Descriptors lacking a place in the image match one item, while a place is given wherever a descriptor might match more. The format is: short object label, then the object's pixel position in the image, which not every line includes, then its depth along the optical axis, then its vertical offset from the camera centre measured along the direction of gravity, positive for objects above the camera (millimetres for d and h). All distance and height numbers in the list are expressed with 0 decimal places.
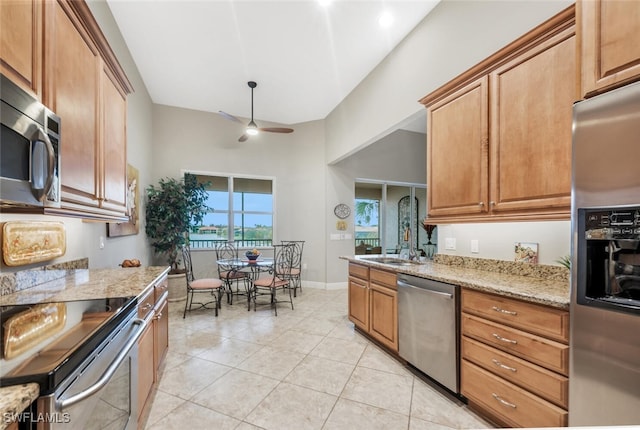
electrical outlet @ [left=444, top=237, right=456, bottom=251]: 2733 -280
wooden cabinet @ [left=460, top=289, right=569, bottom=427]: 1417 -851
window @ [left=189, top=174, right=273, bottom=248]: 5609 +36
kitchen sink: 2919 -525
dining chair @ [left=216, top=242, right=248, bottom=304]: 4594 -967
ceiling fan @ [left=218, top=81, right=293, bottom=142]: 4332 +1407
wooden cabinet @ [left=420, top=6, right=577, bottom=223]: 1653 +604
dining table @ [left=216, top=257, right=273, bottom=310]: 4163 -752
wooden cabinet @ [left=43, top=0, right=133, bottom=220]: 1346 +641
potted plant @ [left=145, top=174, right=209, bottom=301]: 4602 -79
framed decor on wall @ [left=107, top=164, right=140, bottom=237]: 3087 +17
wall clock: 5738 +93
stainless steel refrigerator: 1117 -199
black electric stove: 700 -413
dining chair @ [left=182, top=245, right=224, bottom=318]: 3927 -1034
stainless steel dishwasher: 2000 -901
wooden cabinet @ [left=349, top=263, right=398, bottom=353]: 2654 -951
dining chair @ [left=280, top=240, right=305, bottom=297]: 4920 -1008
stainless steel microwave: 924 +239
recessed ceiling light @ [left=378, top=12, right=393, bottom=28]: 2949 +2167
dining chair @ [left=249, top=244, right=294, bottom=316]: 4188 -1033
